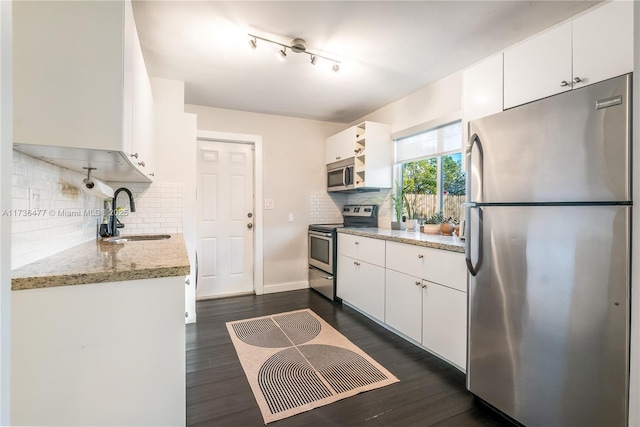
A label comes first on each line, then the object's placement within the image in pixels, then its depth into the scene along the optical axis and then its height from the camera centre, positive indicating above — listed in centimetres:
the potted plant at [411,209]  308 +1
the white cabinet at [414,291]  193 -67
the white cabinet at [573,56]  128 +77
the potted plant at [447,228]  270 -17
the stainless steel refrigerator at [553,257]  116 -22
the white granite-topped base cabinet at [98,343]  102 -51
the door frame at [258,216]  373 -8
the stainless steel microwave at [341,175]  362 +47
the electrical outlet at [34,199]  131 +5
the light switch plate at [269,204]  381 +8
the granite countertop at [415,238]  199 -23
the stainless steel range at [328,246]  348 -46
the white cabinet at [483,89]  177 +80
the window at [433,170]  280 +44
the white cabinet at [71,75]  105 +52
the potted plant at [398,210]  323 +0
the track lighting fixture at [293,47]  210 +126
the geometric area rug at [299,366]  170 -111
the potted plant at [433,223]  280 -13
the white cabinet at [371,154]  340 +69
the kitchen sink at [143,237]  246 -25
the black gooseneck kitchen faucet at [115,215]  242 -5
